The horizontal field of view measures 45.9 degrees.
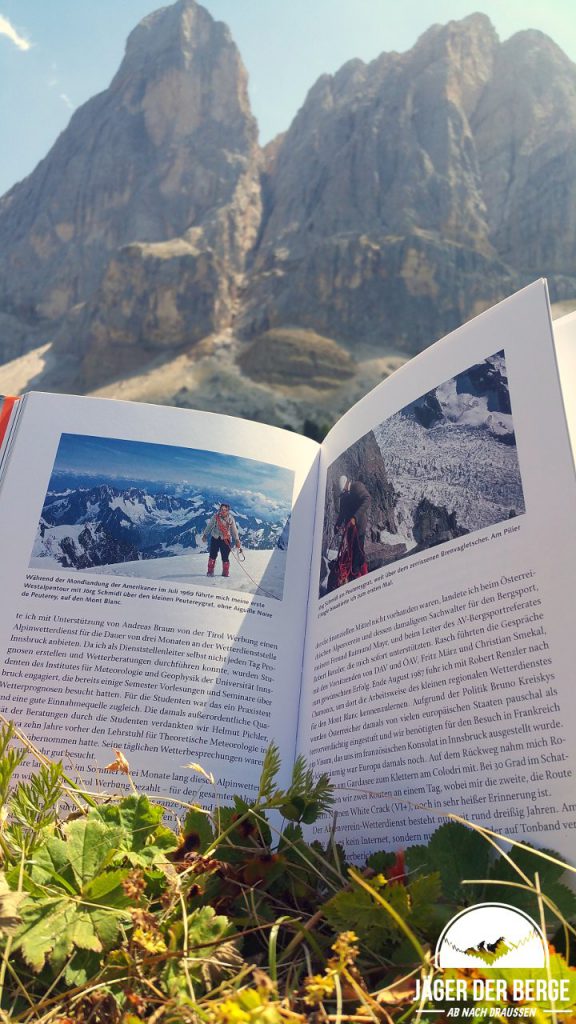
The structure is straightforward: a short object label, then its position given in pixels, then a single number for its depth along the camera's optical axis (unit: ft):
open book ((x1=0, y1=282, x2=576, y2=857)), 0.69
